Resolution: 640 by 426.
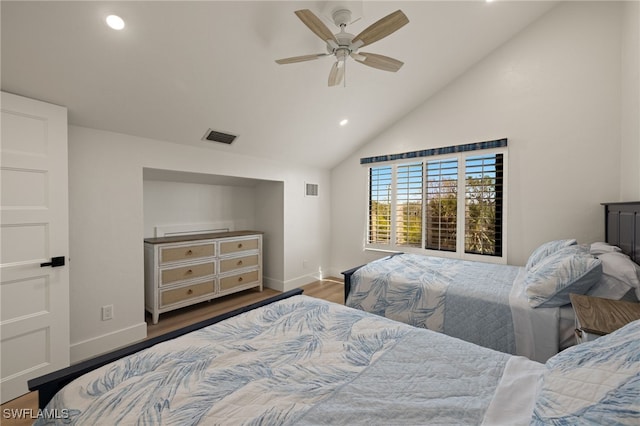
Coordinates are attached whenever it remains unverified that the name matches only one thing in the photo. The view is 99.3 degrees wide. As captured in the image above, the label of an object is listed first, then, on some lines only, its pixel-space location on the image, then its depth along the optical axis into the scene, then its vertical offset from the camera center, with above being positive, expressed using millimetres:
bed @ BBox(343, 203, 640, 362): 1739 -650
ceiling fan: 1681 +1159
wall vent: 4426 +326
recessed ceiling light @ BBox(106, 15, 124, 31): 1700 +1192
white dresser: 3029 -729
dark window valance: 3295 +789
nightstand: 1214 -520
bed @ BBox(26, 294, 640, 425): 730 -633
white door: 1827 -226
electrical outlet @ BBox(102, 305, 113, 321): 2490 -954
